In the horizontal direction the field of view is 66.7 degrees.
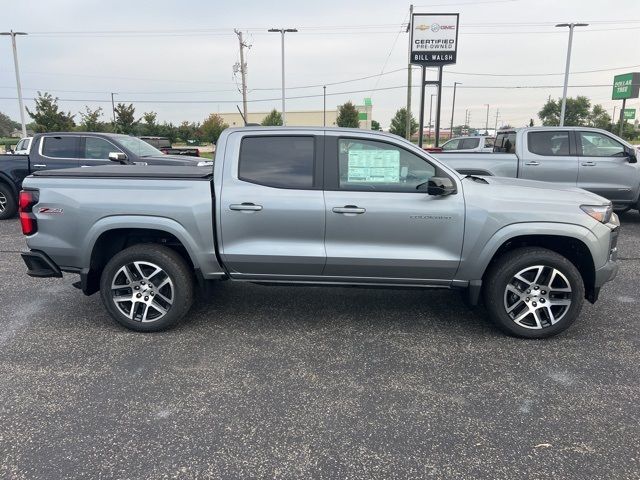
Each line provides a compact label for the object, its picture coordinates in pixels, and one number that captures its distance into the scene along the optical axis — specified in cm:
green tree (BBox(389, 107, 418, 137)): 5211
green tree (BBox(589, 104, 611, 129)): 6638
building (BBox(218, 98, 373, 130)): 9304
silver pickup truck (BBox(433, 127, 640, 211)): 893
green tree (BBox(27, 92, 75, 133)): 3312
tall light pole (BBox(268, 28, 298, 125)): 3029
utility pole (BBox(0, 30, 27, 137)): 2827
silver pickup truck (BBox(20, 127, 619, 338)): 406
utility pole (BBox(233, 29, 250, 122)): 3769
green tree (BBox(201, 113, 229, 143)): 5722
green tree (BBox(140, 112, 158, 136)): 4716
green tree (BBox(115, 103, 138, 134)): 4162
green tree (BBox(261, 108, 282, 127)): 5424
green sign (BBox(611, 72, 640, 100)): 3166
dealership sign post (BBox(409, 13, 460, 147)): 1948
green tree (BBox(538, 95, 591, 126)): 6506
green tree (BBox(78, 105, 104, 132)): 3616
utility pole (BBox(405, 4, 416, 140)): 2638
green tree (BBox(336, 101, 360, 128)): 4978
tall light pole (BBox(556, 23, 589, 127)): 2746
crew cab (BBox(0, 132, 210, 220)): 998
